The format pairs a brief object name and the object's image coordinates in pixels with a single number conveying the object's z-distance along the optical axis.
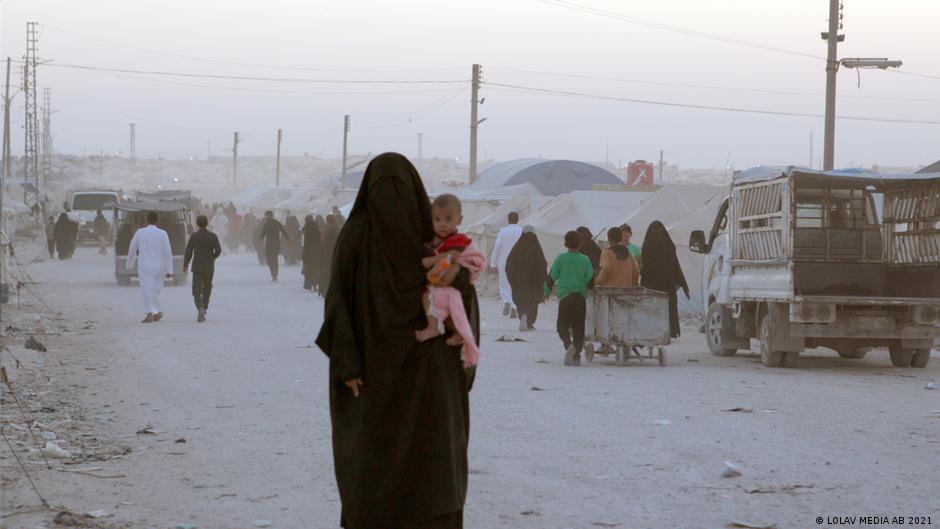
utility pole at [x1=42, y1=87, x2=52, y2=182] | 110.29
